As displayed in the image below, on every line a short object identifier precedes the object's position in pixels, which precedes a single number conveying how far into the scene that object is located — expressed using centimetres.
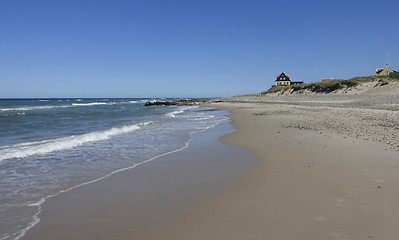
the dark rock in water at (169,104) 6469
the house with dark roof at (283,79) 10462
